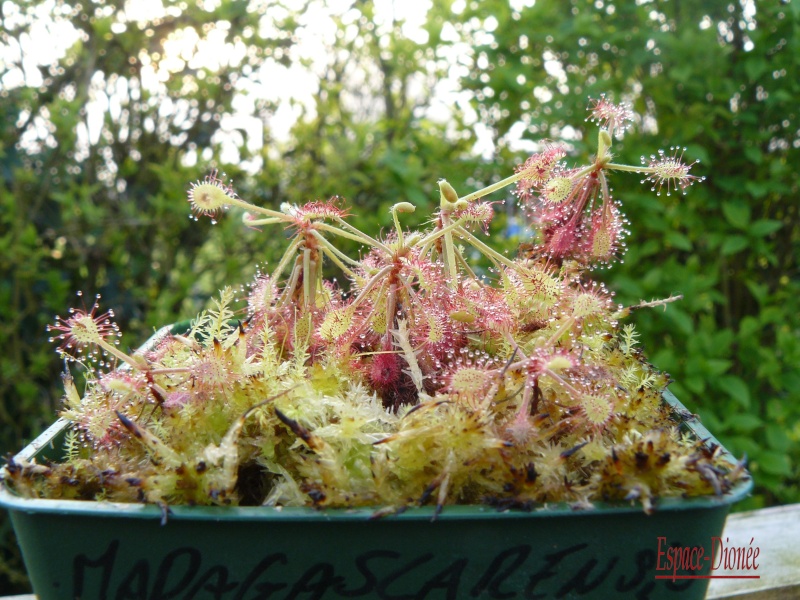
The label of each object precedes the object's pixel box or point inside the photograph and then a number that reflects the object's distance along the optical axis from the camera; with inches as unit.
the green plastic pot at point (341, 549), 5.0
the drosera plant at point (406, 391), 5.2
